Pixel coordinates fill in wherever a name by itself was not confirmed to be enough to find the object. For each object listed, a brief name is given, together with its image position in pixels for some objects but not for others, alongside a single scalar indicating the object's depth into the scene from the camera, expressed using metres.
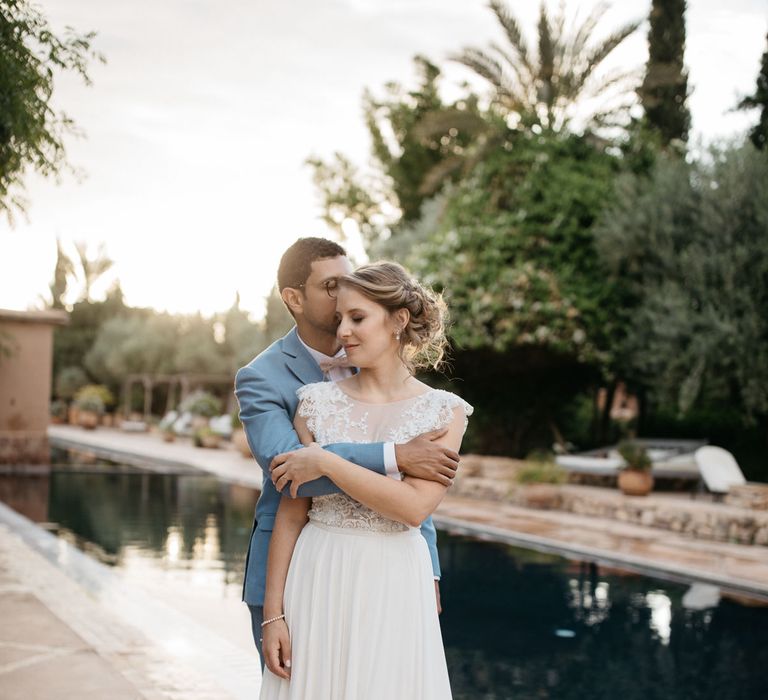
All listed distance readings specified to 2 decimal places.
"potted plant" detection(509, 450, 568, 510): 13.27
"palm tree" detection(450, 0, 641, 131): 16.42
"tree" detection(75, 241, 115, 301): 43.88
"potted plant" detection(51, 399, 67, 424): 37.31
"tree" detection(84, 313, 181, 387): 37.53
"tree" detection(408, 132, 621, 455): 13.97
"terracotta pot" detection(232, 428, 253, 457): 21.41
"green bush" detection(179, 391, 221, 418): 28.61
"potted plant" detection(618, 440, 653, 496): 12.84
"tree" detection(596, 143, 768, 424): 12.12
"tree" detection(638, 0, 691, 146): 18.11
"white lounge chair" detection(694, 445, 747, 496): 12.09
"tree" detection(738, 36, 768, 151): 14.84
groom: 2.15
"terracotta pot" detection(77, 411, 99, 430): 33.47
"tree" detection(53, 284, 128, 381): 40.41
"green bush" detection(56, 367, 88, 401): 39.16
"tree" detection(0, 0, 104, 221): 4.80
